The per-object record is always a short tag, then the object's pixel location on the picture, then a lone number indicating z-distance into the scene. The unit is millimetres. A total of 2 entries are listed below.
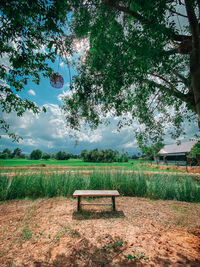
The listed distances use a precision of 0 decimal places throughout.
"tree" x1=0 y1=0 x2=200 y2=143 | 2066
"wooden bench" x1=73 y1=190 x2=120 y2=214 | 3987
